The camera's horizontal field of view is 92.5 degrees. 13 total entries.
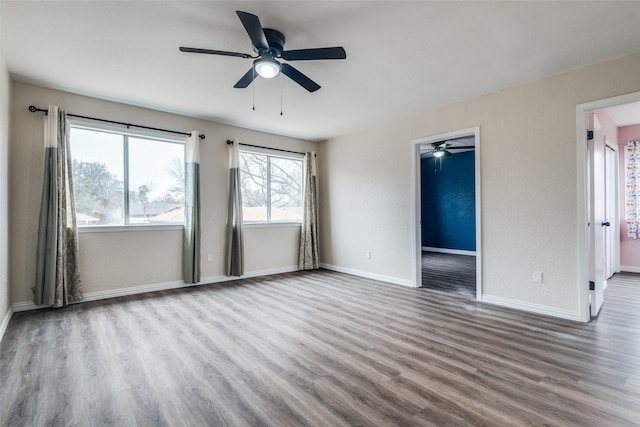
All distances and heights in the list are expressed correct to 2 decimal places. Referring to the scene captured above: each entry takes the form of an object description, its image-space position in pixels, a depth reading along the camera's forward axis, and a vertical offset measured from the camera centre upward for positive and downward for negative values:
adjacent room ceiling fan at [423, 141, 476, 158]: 6.84 +1.52
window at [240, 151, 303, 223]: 5.38 +0.50
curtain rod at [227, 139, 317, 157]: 5.04 +1.21
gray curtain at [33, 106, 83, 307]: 3.47 -0.12
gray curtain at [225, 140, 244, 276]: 4.98 -0.13
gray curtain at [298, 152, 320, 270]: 5.91 -0.13
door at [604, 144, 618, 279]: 4.86 +0.08
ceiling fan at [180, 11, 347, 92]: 2.26 +1.27
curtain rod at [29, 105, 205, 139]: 3.52 +1.24
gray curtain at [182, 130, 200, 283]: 4.54 -0.01
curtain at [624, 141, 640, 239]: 5.14 +0.40
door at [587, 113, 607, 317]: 3.10 -0.07
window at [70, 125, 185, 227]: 3.90 +0.52
